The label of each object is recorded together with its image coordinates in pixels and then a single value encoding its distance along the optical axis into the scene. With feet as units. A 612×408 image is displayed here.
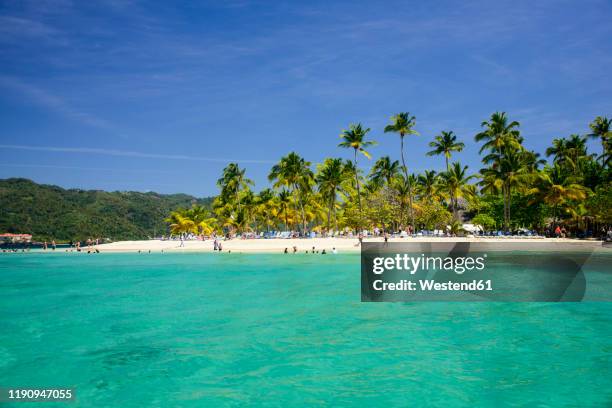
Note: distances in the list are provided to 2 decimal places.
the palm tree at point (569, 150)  184.34
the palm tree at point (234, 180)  240.53
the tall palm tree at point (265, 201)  239.91
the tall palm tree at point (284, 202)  237.45
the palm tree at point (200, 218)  251.39
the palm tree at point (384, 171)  239.91
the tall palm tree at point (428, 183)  230.89
